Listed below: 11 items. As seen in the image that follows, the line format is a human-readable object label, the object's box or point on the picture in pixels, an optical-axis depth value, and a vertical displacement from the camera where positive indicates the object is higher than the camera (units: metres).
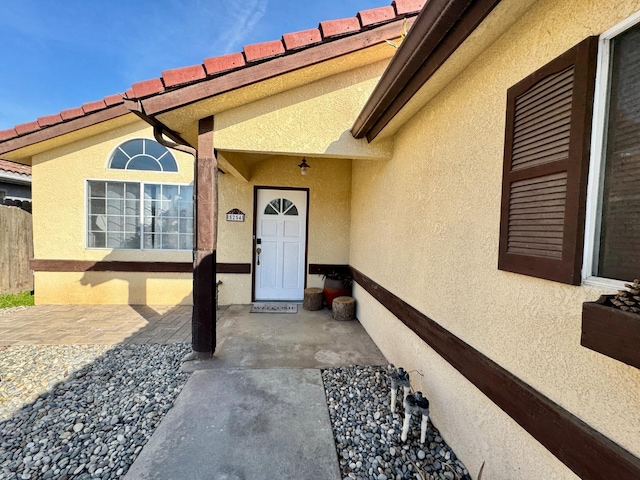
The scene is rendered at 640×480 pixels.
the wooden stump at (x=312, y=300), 5.45 -1.39
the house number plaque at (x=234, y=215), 5.70 +0.23
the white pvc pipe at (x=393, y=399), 2.51 -1.52
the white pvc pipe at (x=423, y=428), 2.17 -1.54
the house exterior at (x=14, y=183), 7.15 +1.02
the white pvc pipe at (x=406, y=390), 2.39 -1.36
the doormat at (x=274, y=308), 5.34 -1.58
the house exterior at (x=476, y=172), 1.14 +0.39
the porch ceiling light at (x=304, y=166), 5.24 +1.18
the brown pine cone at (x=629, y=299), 0.94 -0.21
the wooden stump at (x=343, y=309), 4.95 -1.41
